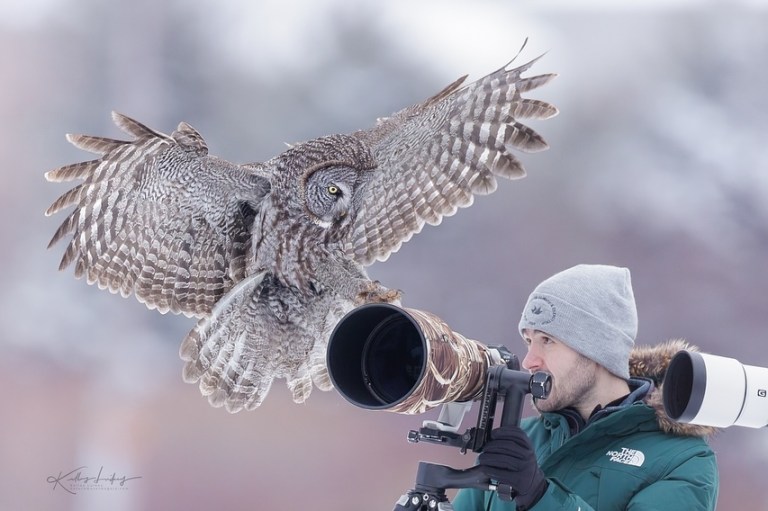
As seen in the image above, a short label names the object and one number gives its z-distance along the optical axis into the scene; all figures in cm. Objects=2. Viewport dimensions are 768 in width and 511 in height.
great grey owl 2037
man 1927
